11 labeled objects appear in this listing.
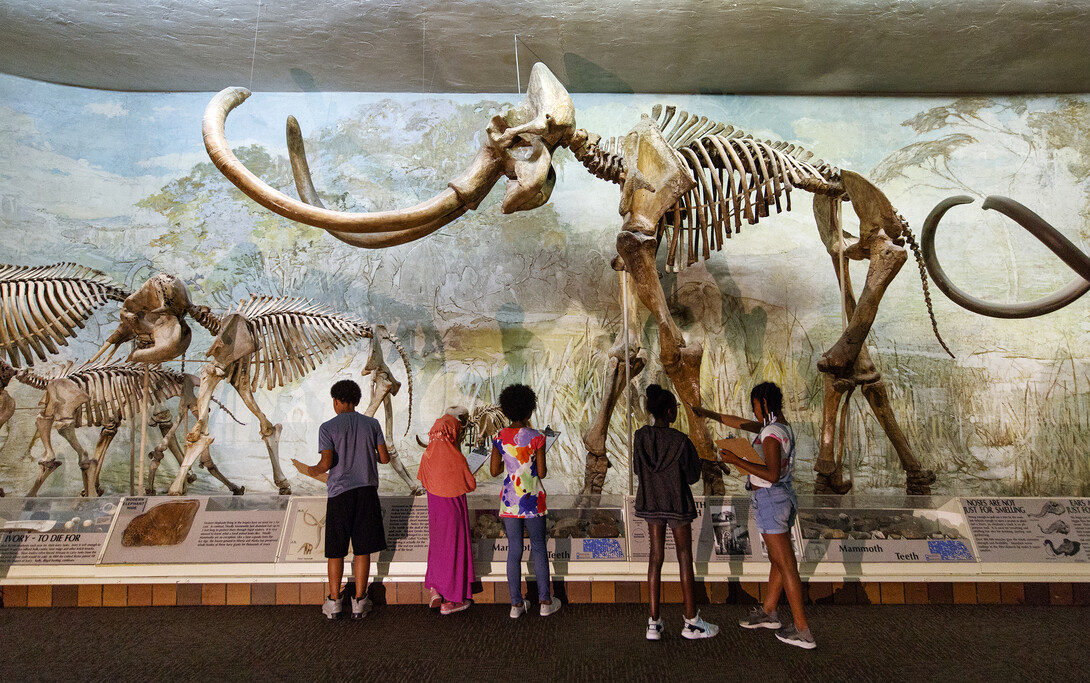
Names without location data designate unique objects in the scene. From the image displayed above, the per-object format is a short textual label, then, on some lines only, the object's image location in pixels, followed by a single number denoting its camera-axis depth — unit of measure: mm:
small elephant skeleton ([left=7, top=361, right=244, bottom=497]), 5641
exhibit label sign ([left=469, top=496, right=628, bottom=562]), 3861
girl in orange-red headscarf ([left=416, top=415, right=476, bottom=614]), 3604
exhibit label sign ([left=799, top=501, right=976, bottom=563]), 3797
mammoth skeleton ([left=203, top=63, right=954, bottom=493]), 4008
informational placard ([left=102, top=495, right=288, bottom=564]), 3934
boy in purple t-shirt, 3607
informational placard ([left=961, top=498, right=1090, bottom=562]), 3801
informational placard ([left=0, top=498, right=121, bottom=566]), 3973
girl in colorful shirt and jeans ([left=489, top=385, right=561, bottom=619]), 3482
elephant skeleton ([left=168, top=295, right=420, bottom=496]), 5539
